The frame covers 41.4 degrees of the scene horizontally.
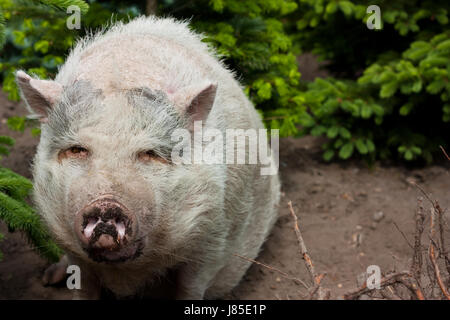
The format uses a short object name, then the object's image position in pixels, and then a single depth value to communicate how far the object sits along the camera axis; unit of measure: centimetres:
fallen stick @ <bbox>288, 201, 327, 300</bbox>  303
